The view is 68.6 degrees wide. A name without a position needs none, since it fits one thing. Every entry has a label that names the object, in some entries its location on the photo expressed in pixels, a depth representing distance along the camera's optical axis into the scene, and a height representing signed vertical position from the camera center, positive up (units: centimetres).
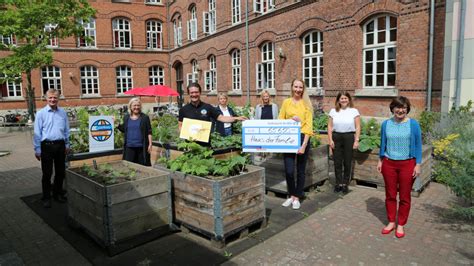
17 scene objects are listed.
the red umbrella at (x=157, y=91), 1636 +51
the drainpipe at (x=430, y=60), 1034 +111
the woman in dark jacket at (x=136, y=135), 582 -55
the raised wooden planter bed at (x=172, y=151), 622 -97
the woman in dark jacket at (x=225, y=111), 790 -25
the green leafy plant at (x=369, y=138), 679 -79
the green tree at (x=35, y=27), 1582 +370
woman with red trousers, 461 -79
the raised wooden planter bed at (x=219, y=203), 431 -133
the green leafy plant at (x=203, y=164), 459 -86
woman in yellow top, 556 -51
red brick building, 1140 +259
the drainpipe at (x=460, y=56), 833 +99
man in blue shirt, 605 -61
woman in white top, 628 -63
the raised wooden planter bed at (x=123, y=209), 420 -136
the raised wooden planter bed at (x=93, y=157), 614 -99
